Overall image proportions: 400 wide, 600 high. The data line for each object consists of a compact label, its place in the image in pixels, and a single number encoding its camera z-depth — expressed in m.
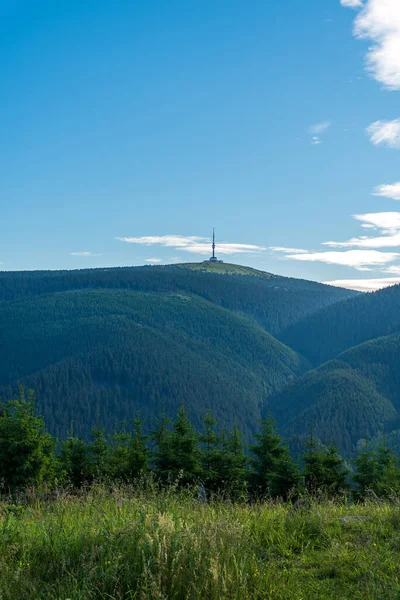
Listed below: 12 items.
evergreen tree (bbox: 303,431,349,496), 28.19
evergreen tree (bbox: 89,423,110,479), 29.09
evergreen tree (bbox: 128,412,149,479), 28.65
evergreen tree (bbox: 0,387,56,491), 24.11
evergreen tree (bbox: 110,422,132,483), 27.81
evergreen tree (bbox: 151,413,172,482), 25.77
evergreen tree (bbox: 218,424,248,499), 29.05
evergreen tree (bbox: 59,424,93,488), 28.27
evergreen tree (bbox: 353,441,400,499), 32.47
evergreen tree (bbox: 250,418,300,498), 32.15
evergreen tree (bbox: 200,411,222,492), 28.25
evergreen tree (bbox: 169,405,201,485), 26.38
